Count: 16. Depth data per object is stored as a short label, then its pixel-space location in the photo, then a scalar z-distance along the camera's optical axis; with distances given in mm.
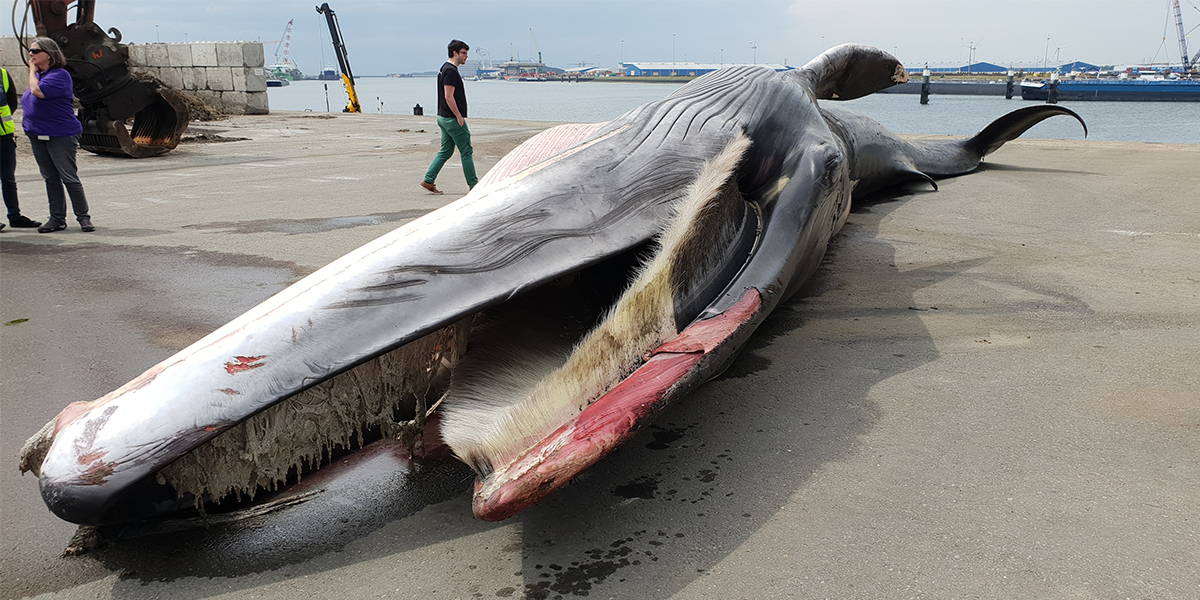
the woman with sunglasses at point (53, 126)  7266
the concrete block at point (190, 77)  23656
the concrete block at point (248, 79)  23188
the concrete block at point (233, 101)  23484
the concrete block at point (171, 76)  23875
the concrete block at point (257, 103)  23578
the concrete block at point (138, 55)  23438
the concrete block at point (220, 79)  23359
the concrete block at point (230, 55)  22781
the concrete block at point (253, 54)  22734
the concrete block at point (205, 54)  23188
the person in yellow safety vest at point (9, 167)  7284
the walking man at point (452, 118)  9133
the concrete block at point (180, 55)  23609
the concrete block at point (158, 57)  23812
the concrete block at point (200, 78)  23578
